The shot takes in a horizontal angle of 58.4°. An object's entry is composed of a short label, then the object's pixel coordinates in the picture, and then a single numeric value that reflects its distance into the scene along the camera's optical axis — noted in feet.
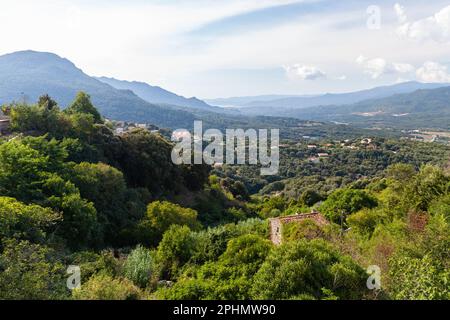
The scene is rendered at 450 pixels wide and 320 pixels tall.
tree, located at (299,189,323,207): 125.18
